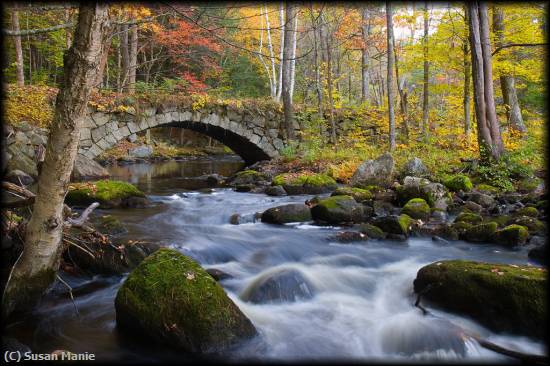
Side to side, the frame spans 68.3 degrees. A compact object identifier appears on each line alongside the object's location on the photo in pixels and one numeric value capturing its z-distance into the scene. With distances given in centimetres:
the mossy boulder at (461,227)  685
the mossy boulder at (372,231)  688
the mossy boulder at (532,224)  668
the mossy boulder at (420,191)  854
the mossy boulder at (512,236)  634
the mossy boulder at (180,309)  335
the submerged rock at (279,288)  465
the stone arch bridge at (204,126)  1336
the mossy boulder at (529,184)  930
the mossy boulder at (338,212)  782
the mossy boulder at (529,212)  737
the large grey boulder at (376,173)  1029
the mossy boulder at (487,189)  943
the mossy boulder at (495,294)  370
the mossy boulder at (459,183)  969
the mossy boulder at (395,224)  695
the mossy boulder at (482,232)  661
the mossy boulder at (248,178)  1319
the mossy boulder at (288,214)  805
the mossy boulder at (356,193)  901
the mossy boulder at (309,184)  1128
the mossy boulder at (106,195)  862
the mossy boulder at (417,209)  780
